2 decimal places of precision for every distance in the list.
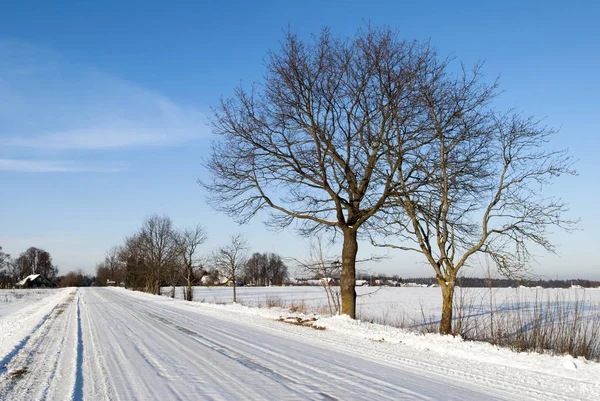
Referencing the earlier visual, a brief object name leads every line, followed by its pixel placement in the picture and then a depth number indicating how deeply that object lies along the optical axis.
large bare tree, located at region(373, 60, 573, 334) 11.71
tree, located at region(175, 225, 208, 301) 41.87
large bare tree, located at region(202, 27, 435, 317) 13.91
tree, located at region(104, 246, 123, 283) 101.34
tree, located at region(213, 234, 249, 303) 35.59
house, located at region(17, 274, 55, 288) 110.03
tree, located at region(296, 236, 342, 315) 17.06
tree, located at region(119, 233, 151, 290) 64.19
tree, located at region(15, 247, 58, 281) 142.38
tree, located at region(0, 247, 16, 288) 106.17
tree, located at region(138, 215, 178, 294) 55.40
